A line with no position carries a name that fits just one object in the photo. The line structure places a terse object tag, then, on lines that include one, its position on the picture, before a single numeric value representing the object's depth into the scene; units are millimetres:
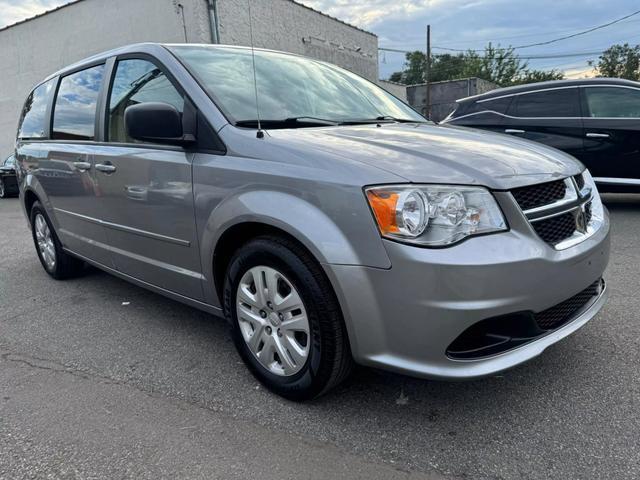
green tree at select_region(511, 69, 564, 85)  56500
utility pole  28922
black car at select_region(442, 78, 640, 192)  6191
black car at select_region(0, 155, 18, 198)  14199
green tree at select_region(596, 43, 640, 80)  52031
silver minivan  1912
